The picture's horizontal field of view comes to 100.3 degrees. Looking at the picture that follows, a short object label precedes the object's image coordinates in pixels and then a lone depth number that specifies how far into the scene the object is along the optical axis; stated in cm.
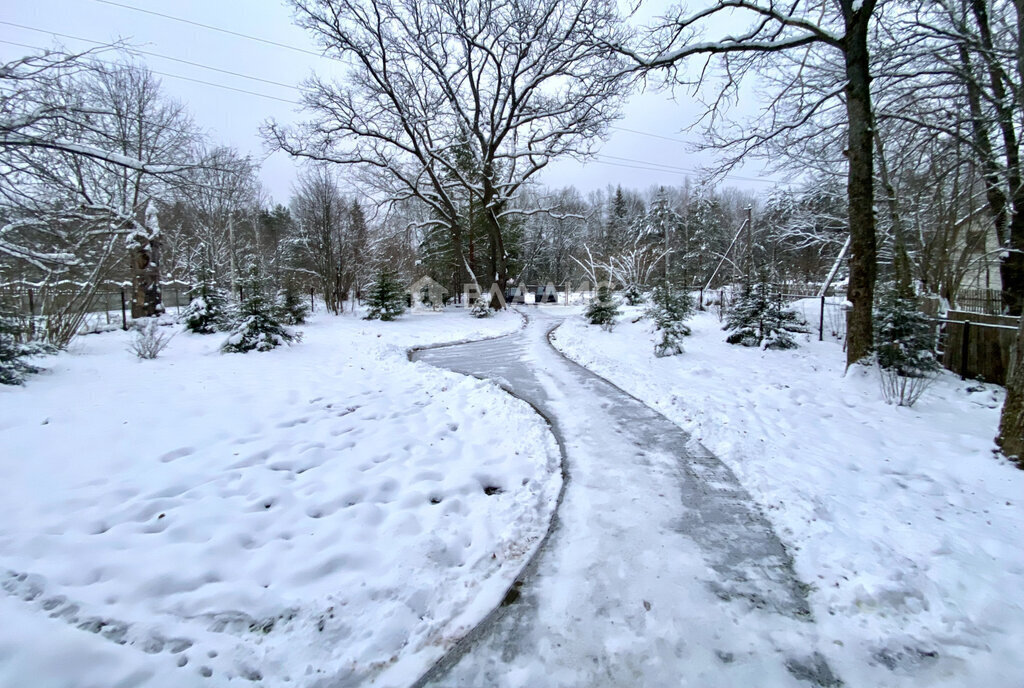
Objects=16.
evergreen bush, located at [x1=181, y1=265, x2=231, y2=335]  1113
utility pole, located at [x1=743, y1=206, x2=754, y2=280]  2249
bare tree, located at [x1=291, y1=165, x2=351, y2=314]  2020
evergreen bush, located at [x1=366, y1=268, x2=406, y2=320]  1756
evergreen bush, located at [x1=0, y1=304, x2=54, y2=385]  508
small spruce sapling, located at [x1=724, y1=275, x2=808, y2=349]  991
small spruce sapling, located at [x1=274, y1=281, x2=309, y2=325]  1493
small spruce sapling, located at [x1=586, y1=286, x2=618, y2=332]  1489
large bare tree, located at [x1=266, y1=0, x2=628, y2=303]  1747
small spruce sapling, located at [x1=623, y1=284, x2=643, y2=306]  2181
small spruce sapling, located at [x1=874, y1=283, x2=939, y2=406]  632
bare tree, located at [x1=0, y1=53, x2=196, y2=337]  529
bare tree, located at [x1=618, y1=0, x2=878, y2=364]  631
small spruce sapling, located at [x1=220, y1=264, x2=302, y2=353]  893
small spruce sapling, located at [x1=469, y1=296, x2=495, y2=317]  2051
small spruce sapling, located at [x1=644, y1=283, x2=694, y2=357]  938
